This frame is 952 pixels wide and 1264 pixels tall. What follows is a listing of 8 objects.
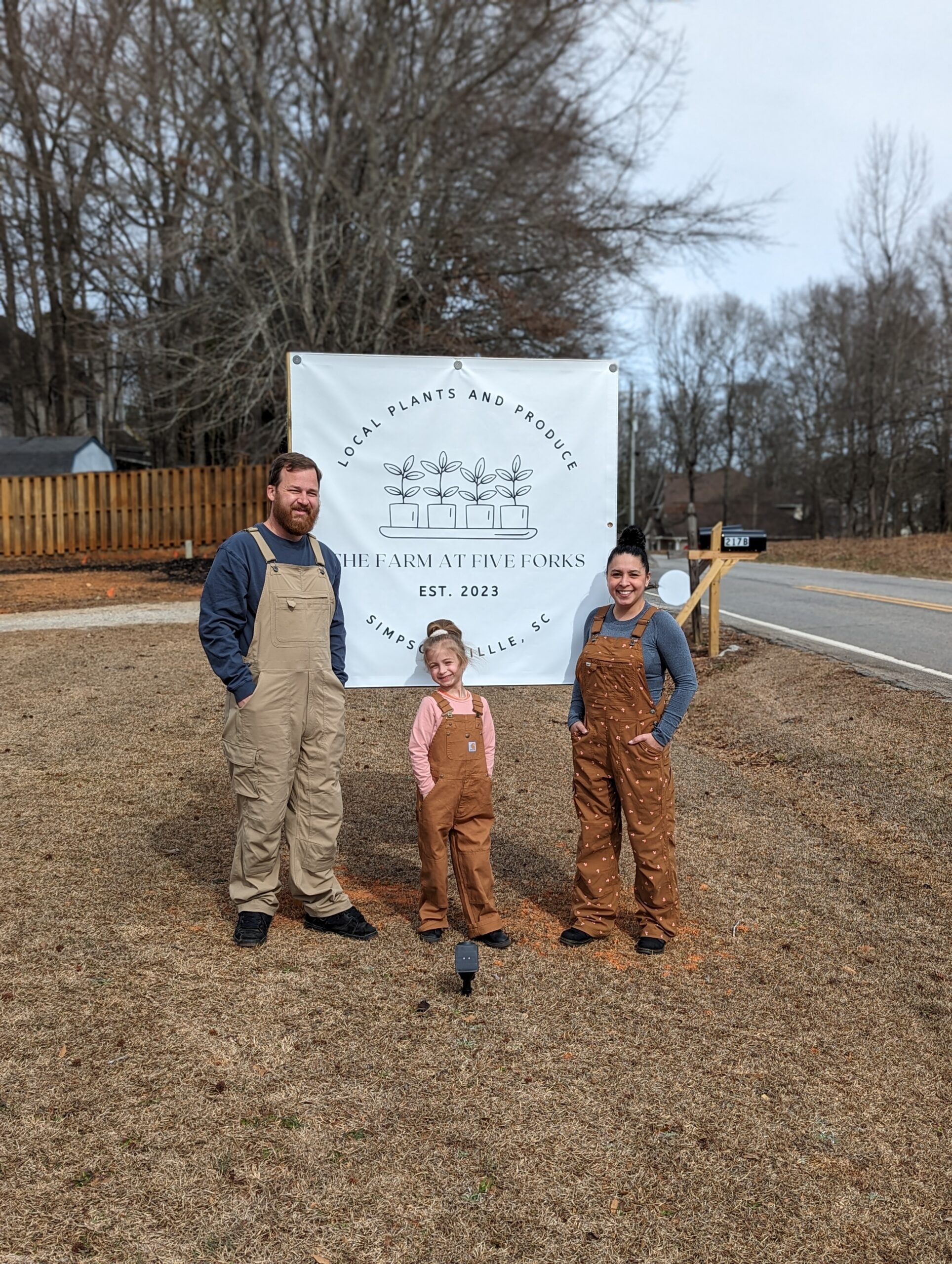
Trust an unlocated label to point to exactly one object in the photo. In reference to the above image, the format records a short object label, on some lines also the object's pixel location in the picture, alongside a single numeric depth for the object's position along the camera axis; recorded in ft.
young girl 14.44
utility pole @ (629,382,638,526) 144.66
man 13.69
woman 14.24
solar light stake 12.66
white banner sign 15.62
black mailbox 37.70
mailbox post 37.58
